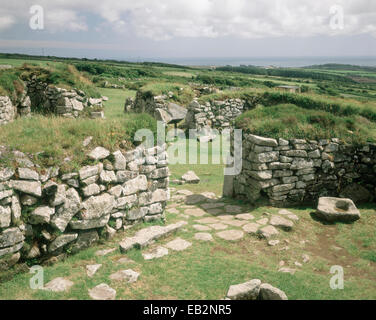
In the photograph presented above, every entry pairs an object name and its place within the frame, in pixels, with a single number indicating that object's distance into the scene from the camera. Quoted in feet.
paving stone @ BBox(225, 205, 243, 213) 25.97
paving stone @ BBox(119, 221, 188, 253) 18.12
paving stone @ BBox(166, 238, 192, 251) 18.78
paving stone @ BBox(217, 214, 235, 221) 24.34
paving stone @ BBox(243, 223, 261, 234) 21.49
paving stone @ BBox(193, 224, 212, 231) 21.97
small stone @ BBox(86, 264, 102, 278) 15.43
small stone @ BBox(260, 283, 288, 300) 13.41
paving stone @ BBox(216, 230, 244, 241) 20.58
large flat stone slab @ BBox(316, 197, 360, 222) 23.17
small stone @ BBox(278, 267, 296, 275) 16.25
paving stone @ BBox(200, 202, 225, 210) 27.02
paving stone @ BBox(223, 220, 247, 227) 22.82
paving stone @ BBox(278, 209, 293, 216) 24.57
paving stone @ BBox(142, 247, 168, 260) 17.48
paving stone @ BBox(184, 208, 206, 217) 25.23
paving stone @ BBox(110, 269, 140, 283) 15.07
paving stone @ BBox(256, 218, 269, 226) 22.84
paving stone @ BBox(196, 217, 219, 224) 23.47
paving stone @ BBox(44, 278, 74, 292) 14.10
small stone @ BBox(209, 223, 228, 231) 22.21
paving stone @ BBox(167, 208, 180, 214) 25.61
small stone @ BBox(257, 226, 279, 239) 20.71
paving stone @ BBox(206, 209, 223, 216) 25.56
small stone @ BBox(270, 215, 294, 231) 22.04
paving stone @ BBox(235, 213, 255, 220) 24.03
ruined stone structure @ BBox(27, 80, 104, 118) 50.85
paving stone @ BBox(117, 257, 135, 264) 16.70
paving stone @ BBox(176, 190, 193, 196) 30.86
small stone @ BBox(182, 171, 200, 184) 35.17
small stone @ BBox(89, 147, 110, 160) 18.31
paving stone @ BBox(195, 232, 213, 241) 20.34
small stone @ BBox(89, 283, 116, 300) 13.64
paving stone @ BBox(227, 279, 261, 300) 13.84
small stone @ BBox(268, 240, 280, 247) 19.89
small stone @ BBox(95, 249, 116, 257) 17.44
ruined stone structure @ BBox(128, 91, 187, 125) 61.36
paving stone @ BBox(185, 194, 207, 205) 28.45
